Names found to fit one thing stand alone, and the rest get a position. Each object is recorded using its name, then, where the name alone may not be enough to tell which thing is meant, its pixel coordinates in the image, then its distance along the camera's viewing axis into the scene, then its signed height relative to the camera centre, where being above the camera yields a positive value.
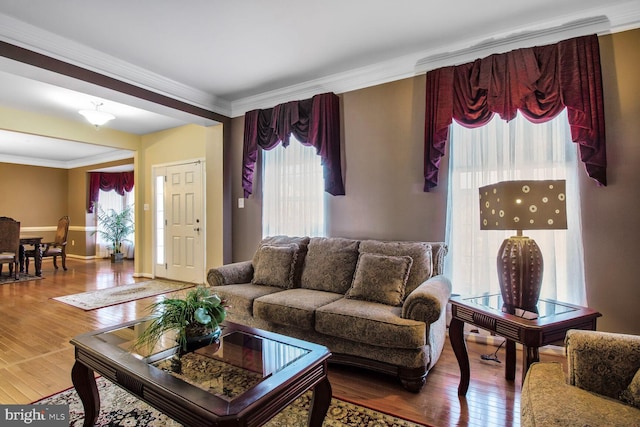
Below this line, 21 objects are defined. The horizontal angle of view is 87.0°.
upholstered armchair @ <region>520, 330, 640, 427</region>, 1.11 -0.67
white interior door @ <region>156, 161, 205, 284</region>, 5.34 -0.06
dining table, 6.30 -0.56
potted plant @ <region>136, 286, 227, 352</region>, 1.72 -0.53
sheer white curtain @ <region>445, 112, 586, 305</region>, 2.64 +0.19
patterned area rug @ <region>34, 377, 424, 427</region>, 1.82 -1.10
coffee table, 1.24 -0.68
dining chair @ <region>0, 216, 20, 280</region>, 5.95 -0.27
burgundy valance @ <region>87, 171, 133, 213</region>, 8.73 +0.99
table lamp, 1.94 -0.06
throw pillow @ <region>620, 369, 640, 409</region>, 1.20 -0.66
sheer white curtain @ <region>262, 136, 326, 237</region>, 3.86 +0.30
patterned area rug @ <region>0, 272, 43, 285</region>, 5.73 -1.00
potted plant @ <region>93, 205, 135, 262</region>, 8.35 -0.21
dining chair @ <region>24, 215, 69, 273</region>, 6.89 -0.50
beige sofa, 2.16 -0.64
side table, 1.70 -0.60
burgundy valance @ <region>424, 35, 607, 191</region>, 2.48 +0.97
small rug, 4.33 -1.05
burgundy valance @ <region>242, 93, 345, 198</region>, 3.62 +1.01
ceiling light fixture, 4.27 +1.35
